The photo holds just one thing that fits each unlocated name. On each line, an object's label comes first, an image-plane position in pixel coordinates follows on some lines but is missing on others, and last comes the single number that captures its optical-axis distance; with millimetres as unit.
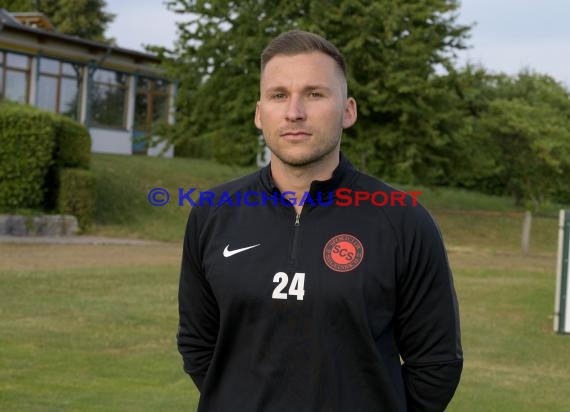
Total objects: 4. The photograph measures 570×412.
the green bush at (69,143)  25828
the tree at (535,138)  29781
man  2965
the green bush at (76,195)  25391
